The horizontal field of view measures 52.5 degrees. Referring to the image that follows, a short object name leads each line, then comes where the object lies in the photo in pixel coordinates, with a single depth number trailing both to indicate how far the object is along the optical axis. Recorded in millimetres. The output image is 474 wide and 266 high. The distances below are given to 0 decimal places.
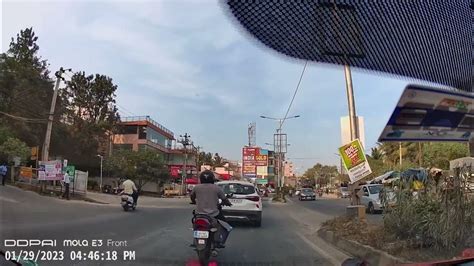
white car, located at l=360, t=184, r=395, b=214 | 23809
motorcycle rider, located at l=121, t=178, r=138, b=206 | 19109
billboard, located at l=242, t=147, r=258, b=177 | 66338
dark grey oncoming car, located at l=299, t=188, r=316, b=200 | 56219
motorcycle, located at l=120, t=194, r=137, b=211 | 18978
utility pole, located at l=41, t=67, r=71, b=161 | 17538
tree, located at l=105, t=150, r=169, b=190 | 25391
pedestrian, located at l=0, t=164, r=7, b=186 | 20038
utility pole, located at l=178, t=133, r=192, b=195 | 54459
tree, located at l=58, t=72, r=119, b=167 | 19422
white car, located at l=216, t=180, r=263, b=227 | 15312
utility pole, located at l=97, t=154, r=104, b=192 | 29406
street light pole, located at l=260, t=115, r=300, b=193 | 61588
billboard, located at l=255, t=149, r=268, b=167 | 67688
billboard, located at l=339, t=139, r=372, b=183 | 11039
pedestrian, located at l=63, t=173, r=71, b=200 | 24453
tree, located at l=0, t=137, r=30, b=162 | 17131
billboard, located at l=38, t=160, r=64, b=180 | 24219
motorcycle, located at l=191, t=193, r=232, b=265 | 7426
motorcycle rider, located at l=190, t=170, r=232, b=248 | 7980
